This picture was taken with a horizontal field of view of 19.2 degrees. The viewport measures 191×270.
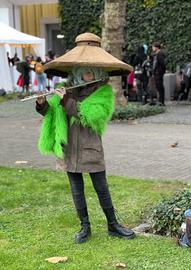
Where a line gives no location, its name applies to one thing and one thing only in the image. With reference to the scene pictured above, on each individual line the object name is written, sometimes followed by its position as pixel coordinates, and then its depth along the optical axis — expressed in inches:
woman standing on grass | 191.8
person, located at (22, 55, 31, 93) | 879.7
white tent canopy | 778.8
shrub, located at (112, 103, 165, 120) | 544.1
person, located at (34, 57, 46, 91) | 868.0
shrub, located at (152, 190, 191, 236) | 204.8
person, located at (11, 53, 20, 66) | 924.3
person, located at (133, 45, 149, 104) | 677.3
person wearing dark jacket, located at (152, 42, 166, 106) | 634.2
